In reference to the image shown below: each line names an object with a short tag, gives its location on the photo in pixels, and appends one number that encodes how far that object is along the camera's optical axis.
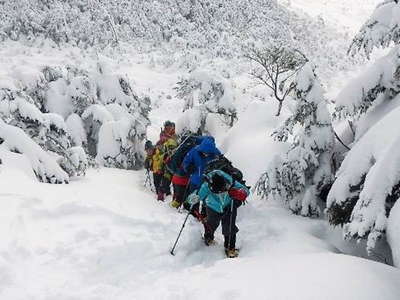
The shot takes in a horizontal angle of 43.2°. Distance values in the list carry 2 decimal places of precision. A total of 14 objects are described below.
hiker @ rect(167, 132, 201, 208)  9.10
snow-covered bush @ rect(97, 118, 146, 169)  13.71
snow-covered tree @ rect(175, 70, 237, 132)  14.29
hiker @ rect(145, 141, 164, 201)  10.15
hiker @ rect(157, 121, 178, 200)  10.15
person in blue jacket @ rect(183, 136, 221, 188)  8.49
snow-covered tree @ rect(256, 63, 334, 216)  8.70
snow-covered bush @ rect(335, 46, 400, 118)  8.07
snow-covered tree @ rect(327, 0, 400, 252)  5.53
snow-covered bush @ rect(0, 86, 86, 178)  10.66
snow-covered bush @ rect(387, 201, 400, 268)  5.13
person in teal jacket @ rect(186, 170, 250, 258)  7.14
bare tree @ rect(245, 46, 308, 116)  17.03
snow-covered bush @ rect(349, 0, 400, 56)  8.27
